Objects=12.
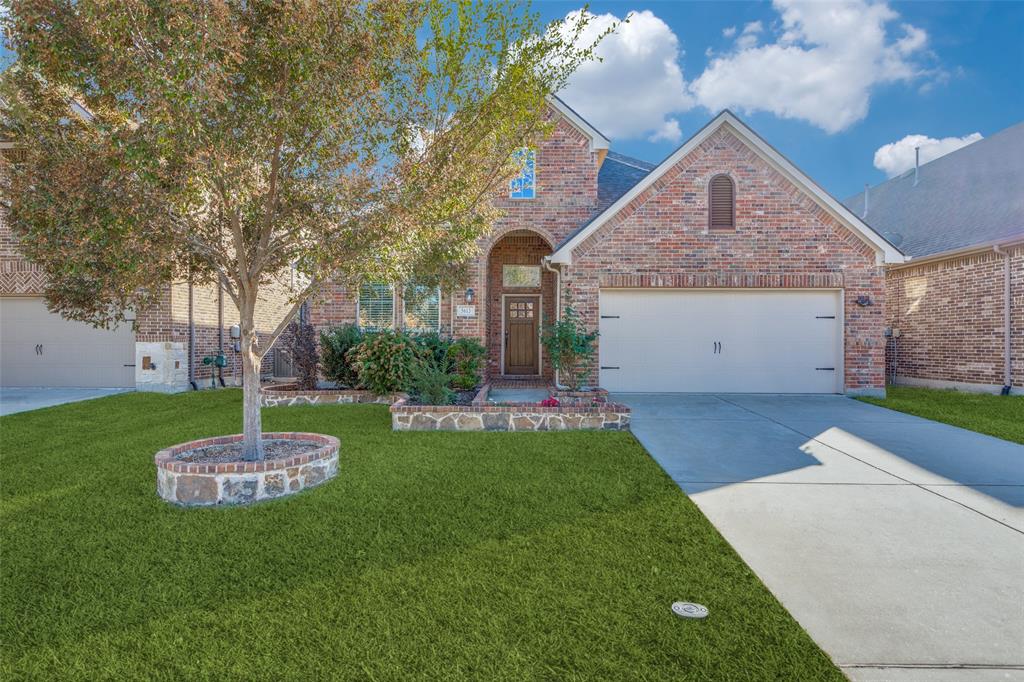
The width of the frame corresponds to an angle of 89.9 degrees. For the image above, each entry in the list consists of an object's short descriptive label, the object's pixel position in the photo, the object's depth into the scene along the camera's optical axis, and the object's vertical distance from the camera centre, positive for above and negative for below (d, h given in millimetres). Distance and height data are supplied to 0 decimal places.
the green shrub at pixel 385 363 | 9625 -377
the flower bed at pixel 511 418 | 7320 -1077
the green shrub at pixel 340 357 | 10344 -283
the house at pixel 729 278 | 10766 +1348
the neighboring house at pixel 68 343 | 11719 +14
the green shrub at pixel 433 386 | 7934 -681
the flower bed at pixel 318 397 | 9828 -1046
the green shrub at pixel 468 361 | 10820 -399
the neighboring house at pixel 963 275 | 11312 +1631
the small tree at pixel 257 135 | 3771 +1846
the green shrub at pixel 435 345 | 10289 -43
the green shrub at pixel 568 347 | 9766 -84
